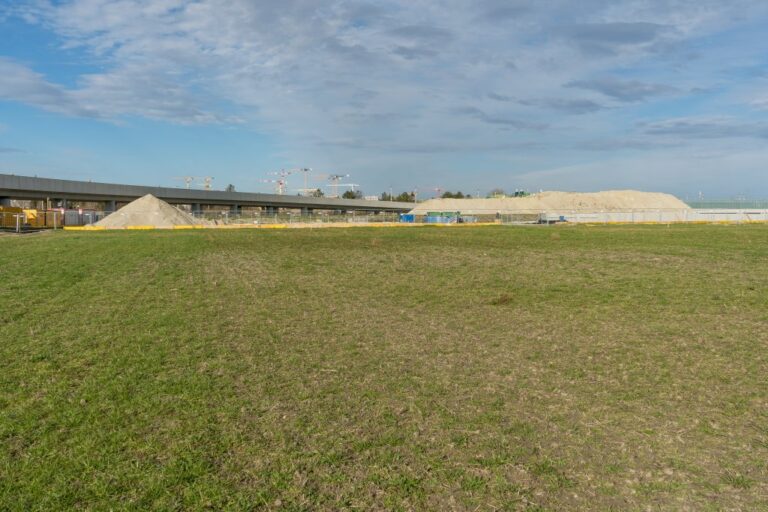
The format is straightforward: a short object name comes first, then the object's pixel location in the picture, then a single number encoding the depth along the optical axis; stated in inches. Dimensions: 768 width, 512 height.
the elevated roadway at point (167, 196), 2795.3
